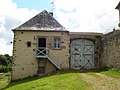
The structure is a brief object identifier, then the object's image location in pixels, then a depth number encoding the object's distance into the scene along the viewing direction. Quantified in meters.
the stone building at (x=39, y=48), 10.25
